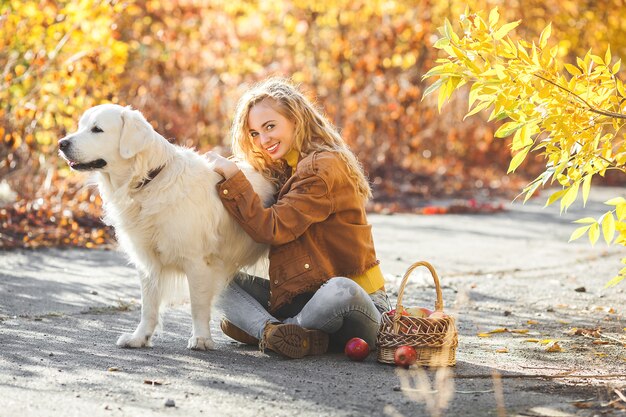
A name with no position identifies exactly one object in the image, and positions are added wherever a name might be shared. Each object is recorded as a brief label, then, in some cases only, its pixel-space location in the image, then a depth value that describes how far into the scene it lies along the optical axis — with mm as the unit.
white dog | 8102
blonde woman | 7871
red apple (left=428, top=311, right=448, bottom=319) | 7531
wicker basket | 7391
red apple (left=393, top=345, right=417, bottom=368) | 7340
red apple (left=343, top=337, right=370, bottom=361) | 7687
